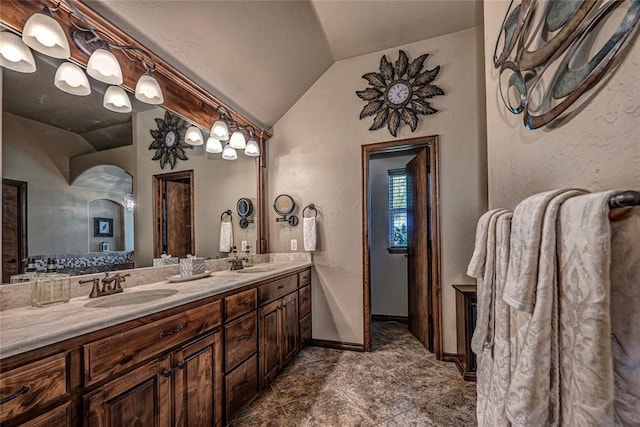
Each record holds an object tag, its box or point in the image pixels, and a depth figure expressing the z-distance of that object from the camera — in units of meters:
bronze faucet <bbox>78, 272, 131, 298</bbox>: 1.44
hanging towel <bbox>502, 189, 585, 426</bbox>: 0.64
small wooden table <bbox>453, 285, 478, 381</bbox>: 2.18
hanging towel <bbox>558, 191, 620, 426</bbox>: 0.52
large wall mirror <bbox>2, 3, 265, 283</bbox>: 1.29
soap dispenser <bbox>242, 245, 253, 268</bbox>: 2.67
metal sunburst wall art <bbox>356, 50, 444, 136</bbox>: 2.70
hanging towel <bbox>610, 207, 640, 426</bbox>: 0.52
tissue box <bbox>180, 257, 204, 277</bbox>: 1.98
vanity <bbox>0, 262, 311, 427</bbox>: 0.85
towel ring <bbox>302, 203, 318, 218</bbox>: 3.03
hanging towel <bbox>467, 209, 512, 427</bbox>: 0.87
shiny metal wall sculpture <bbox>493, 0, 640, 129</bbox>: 0.62
